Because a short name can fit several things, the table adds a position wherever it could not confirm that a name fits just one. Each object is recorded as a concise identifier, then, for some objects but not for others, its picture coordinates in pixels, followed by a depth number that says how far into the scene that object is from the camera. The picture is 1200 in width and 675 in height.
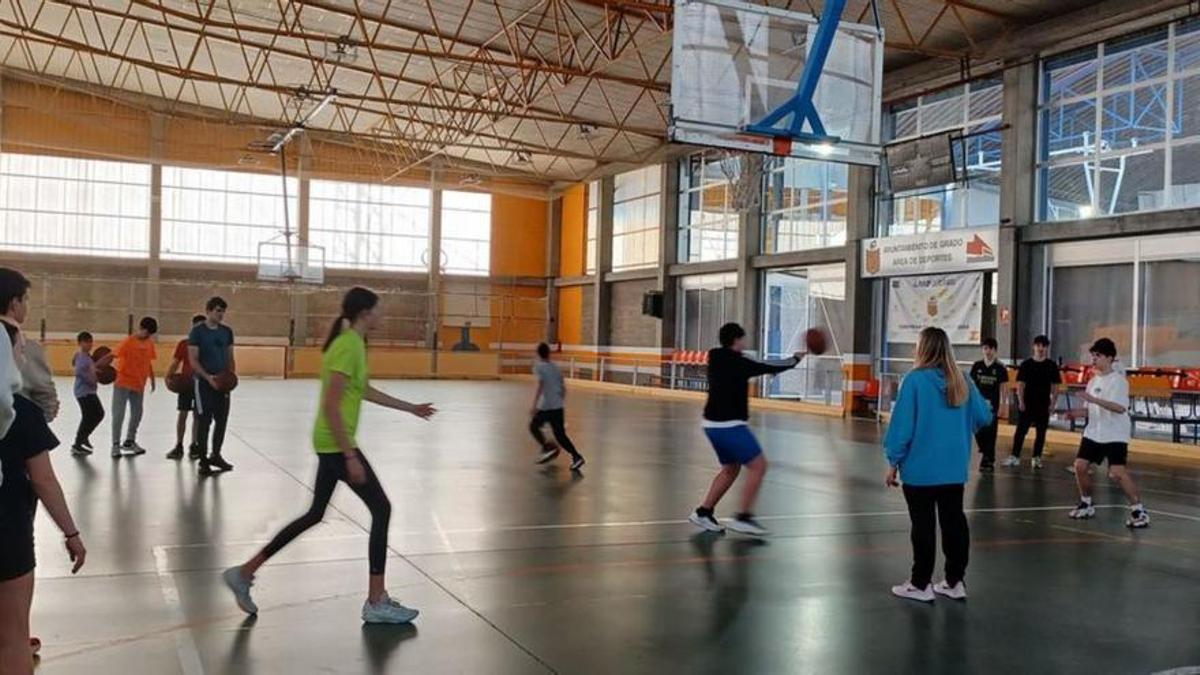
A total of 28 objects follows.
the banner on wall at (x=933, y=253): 22.88
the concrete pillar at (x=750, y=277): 31.14
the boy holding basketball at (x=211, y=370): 11.42
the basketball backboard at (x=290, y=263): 35.19
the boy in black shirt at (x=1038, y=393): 14.62
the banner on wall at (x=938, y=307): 23.47
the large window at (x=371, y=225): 40.69
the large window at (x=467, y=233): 43.09
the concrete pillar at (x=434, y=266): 42.22
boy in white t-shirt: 9.14
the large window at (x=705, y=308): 33.69
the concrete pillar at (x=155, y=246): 37.91
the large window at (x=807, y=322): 28.11
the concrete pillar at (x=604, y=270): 40.12
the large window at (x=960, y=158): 23.38
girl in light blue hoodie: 6.38
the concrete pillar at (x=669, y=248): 35.84
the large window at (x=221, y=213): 38.38
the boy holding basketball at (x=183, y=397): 12.53
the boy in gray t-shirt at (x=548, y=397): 12.84
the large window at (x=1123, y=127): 19.30
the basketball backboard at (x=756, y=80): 11.63
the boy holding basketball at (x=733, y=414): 8.40
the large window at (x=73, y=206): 35.91
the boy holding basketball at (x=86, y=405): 12.66
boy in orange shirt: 12.79
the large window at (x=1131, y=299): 19.12
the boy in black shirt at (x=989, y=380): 13.98
